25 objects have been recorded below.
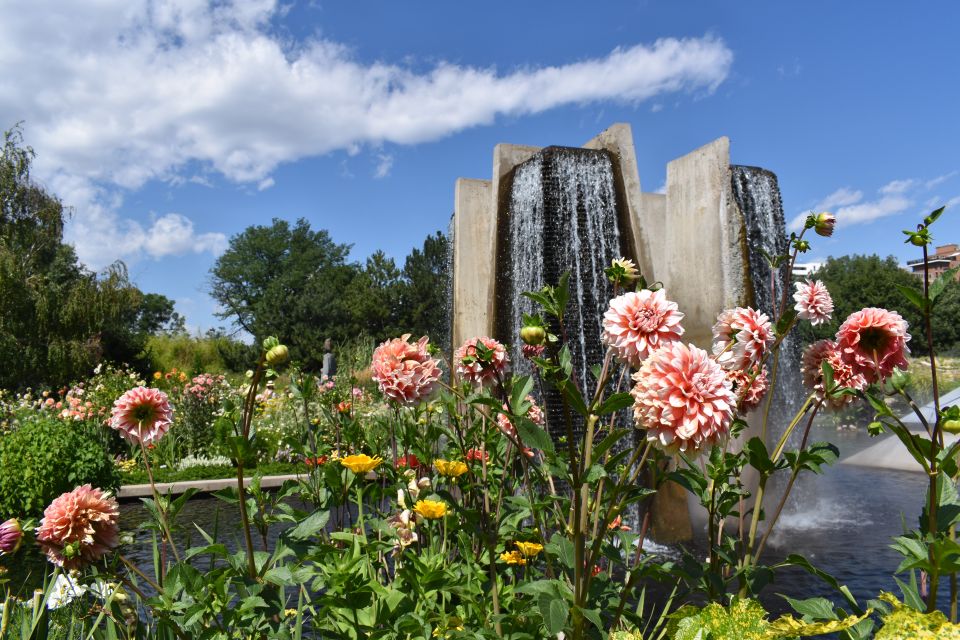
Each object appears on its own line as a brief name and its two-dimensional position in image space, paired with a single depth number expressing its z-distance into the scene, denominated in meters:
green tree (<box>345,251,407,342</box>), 33.62
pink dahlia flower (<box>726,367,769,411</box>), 1.58
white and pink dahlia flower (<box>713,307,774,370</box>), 1.53
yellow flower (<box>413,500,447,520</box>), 1.64
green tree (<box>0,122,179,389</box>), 14.27
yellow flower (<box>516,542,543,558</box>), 1.66
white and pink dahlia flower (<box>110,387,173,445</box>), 1.60
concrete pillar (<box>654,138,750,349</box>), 6.13
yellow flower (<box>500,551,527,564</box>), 1.71
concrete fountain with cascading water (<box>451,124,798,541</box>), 6.26
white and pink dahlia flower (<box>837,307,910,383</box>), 1.38
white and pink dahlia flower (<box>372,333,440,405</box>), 1.67
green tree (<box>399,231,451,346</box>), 33.78
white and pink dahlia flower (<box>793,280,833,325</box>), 1.67
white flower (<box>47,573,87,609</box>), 1.77
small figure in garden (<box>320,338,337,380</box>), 15.51
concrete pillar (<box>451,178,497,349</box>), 7.11
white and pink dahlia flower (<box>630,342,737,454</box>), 1.04
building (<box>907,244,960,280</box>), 64.62
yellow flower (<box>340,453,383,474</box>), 1.64
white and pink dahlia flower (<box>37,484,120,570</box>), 1.45
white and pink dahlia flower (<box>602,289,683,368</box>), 1.21
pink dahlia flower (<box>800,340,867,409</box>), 1.44
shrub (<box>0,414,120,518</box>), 5.72
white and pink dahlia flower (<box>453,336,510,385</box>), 1.59
